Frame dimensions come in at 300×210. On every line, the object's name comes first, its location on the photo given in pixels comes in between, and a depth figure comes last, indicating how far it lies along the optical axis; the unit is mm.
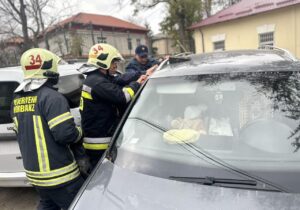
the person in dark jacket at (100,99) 2717
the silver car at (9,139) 3373
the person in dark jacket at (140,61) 3768
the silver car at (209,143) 1446
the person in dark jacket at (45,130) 2213
